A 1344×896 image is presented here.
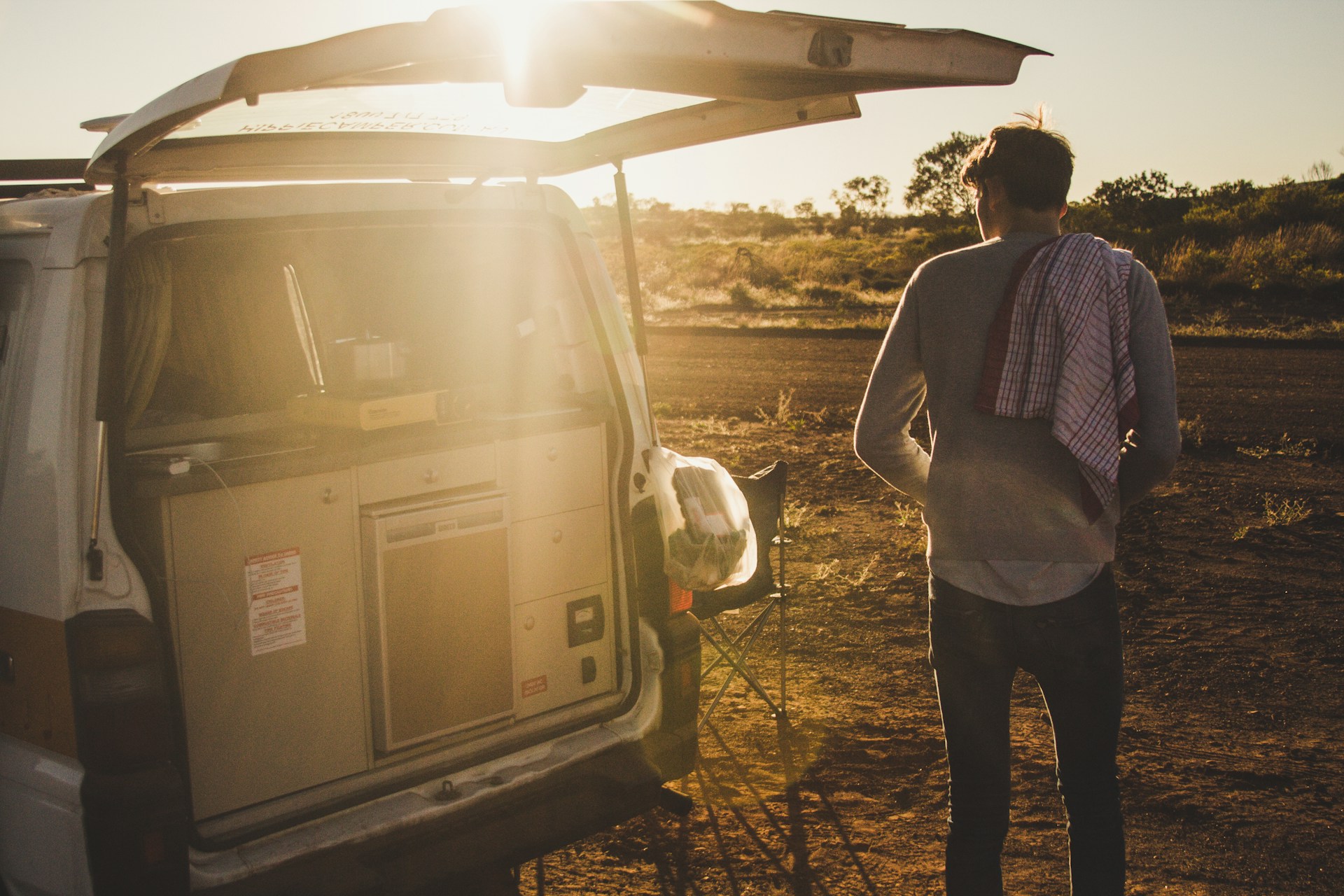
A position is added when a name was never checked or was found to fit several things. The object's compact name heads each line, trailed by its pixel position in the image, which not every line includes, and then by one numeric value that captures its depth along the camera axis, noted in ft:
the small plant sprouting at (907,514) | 22.00
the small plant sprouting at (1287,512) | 21.07
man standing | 6.55
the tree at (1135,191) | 102.22
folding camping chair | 12.49
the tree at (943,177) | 153.07
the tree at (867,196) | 191.31
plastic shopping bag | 9.30
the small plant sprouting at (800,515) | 21.95
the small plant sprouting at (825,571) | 18.72
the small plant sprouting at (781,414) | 34.70
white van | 6.60
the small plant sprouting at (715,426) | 33.24
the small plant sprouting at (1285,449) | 27.66
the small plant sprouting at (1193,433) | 29.40
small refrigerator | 8.17
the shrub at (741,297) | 87.75
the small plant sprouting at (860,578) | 18.33
